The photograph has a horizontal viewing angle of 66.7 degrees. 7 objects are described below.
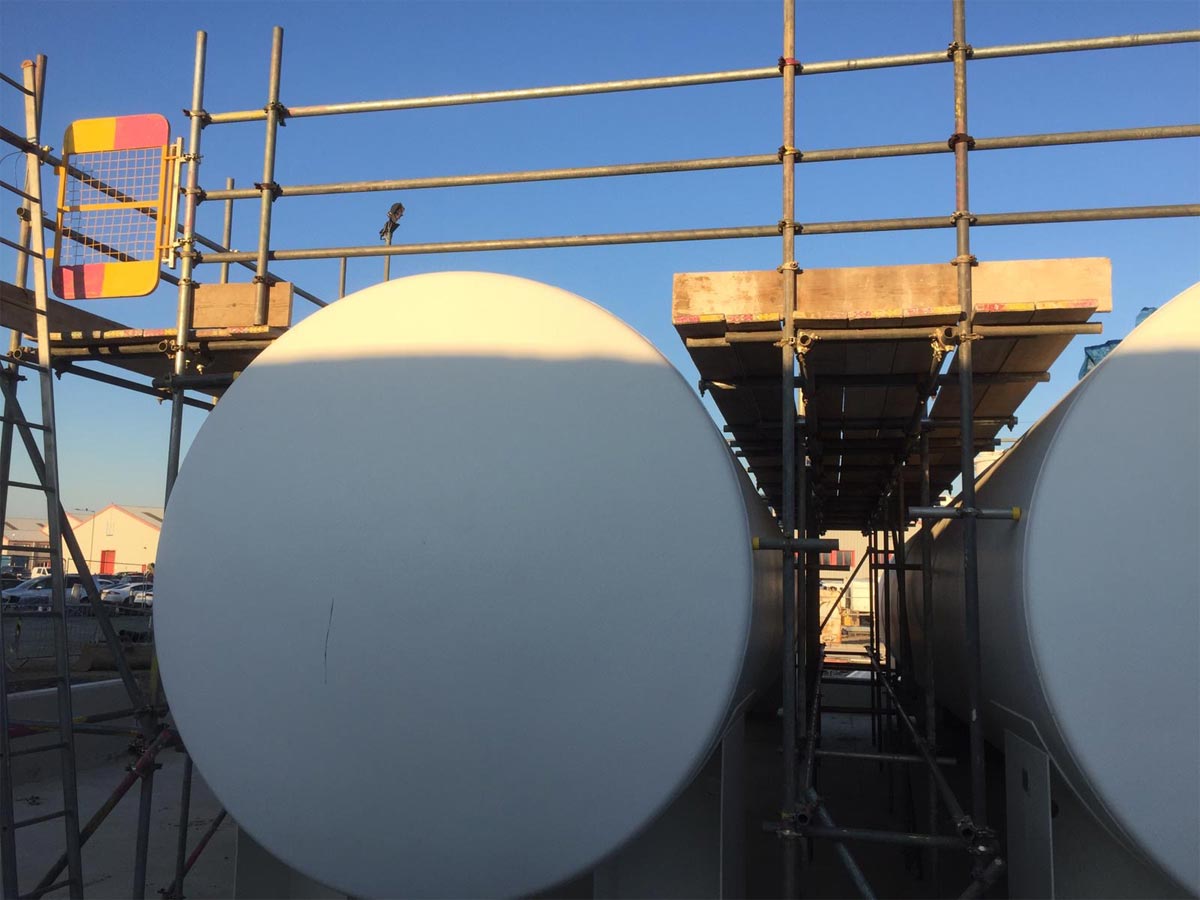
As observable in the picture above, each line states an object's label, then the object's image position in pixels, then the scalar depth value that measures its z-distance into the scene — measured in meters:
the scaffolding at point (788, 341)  3.88
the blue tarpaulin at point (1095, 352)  5.32
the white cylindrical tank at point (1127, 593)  2.77
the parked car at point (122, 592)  24.41
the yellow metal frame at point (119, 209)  5.38
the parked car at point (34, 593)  22.95
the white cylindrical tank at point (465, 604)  2.88
